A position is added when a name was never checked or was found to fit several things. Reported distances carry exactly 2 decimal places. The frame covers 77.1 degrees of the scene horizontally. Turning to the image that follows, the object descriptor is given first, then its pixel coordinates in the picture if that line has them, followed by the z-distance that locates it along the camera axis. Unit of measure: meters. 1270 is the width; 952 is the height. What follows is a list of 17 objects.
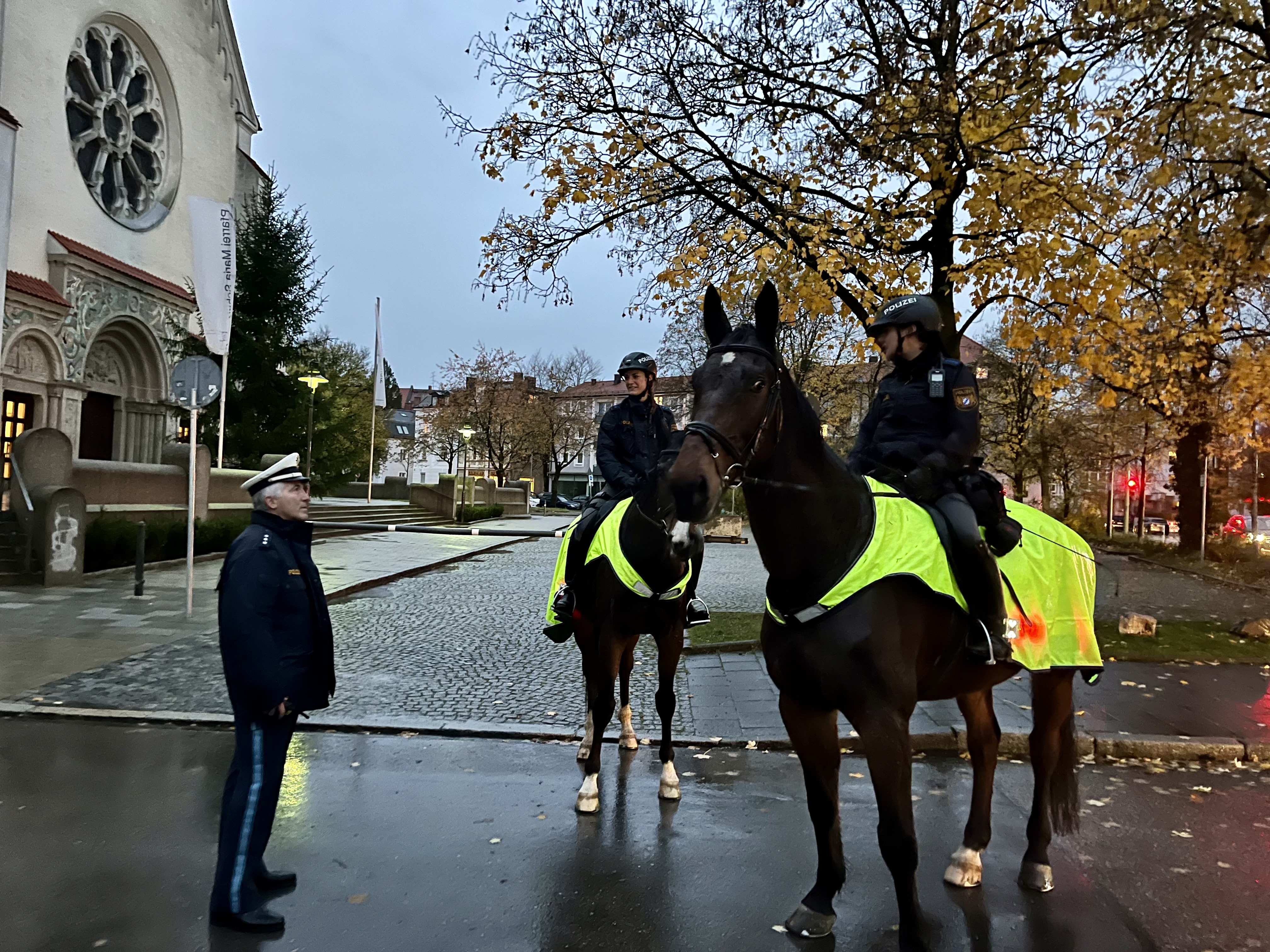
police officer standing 3.41
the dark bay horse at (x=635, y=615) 4.77
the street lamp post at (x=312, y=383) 24.59
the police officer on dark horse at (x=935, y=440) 3.54
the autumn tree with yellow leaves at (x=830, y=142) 8.42
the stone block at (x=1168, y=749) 6.18
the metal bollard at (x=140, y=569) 12.17
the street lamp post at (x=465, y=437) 36.25
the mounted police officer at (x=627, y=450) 5.43
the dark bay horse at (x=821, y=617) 2.98
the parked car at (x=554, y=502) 66.56
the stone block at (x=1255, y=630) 10.62
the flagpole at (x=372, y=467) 36.56
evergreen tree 23.94
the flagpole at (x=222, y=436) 18.73
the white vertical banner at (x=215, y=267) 16.62
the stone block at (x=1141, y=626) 10.47
